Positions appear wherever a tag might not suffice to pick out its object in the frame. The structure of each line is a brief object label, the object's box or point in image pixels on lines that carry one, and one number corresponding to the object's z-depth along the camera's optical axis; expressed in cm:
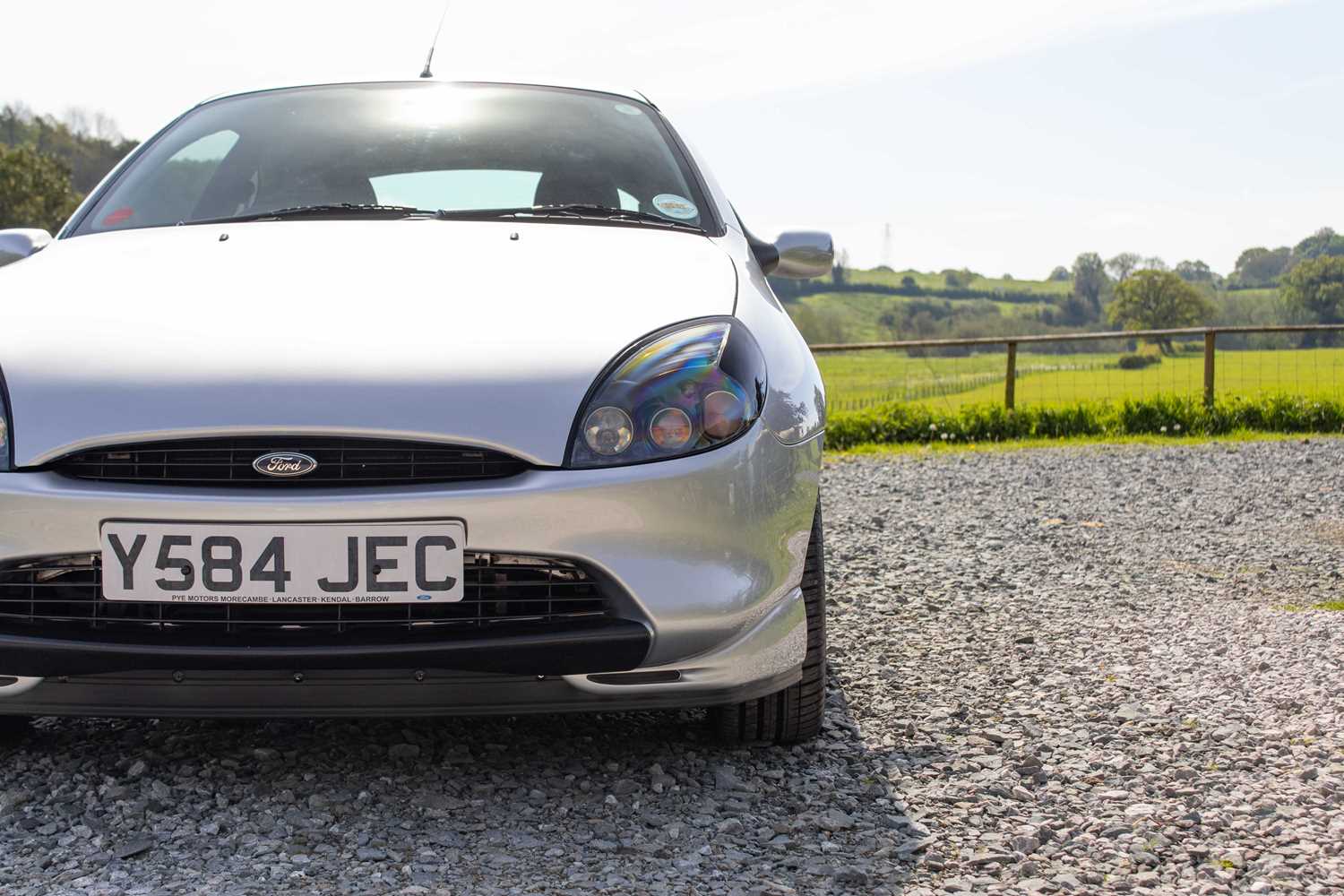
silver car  203
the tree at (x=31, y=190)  4712
